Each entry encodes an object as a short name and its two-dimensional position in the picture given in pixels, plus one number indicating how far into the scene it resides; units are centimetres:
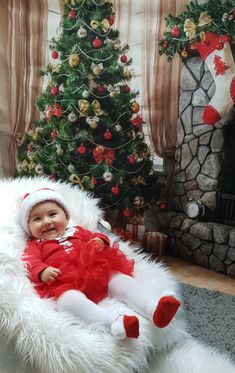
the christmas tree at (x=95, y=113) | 285
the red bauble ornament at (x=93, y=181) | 291
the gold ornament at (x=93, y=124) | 283
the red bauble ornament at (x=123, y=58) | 293
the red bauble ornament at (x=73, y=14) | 287
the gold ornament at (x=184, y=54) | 287
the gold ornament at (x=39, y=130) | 330
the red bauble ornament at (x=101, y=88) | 288
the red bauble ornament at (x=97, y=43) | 282
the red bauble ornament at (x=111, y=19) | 291
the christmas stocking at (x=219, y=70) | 263
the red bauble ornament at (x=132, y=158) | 297
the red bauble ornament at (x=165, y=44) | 292
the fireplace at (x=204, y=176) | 289
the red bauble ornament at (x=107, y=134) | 288
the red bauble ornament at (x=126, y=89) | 292
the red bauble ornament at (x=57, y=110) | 296
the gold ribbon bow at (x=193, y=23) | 261
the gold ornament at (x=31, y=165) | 325
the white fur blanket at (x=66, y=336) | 119
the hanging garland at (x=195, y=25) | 257
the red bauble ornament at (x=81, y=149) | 289
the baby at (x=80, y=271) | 133
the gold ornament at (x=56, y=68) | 298
